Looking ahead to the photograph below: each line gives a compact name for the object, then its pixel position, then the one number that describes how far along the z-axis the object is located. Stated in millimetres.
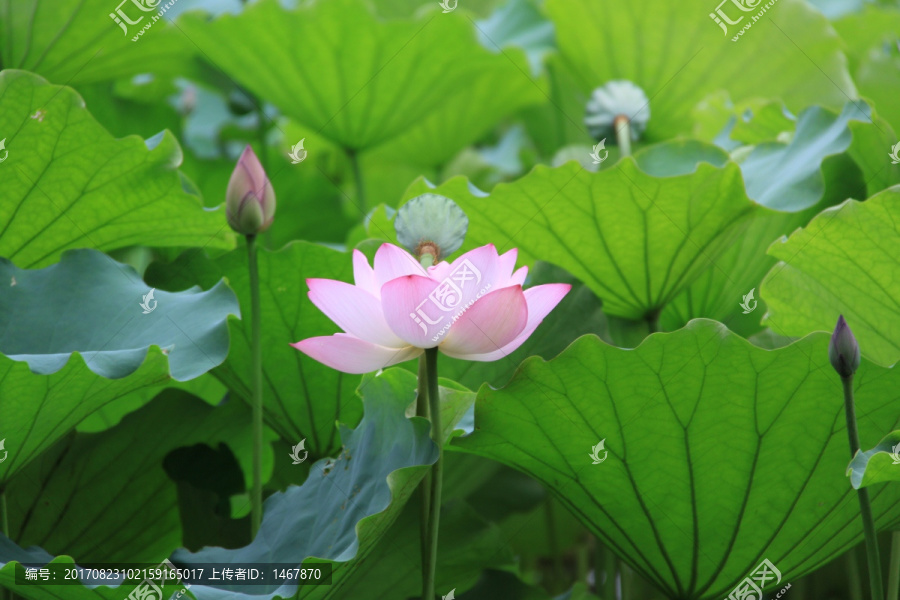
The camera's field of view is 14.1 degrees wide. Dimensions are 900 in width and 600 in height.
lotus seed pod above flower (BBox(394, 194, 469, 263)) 3262
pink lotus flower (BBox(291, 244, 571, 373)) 3208
